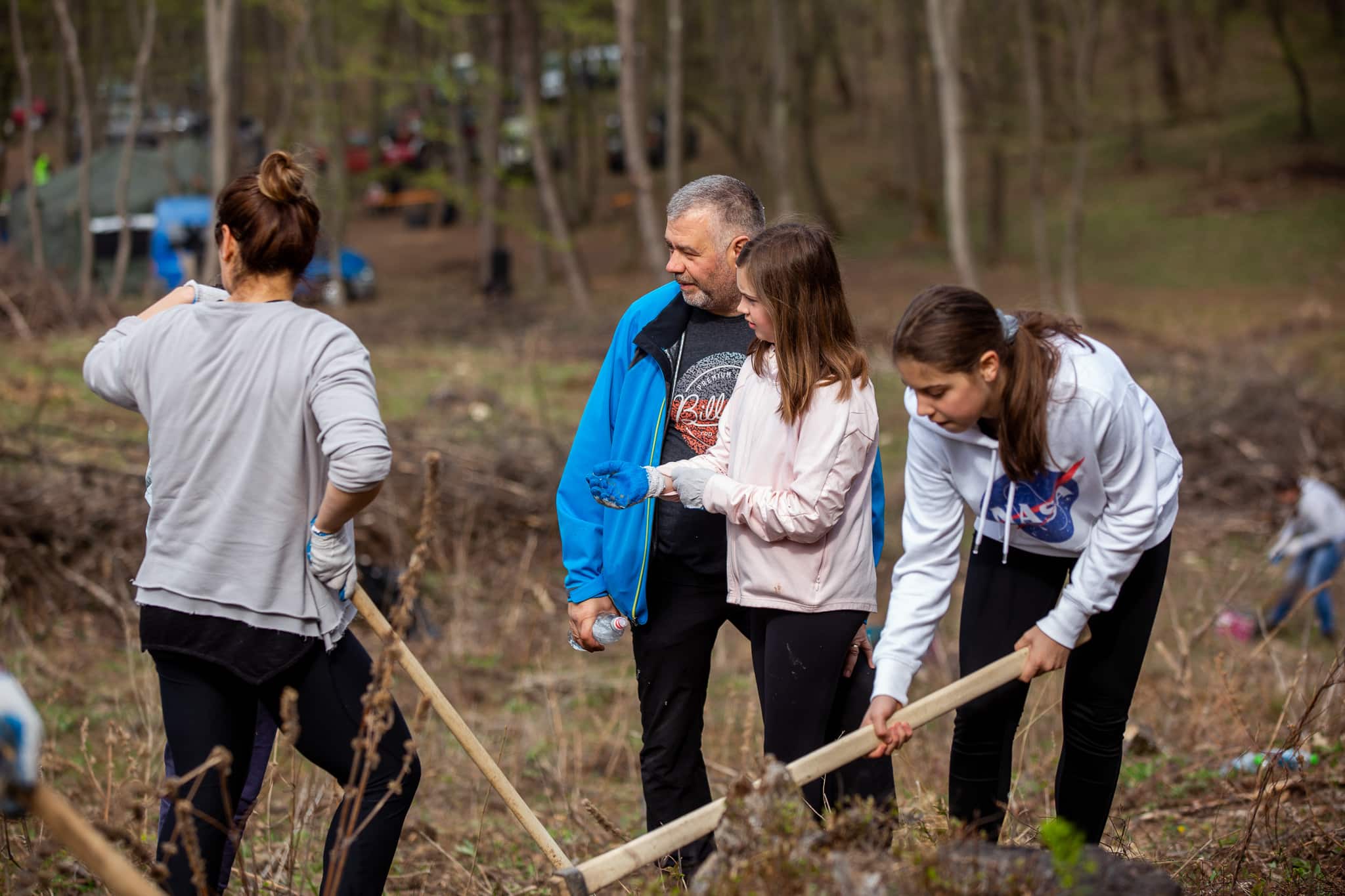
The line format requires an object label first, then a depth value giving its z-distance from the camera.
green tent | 21.50
